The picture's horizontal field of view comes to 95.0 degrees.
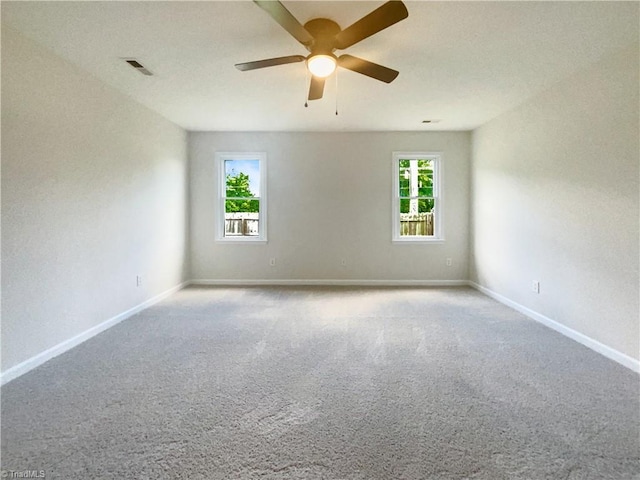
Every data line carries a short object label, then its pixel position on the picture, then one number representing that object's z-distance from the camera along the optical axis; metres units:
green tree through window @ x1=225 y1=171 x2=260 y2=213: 5.08
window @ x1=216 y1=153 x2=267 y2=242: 5.02
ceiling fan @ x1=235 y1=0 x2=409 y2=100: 1.67
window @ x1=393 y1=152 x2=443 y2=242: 5.03
